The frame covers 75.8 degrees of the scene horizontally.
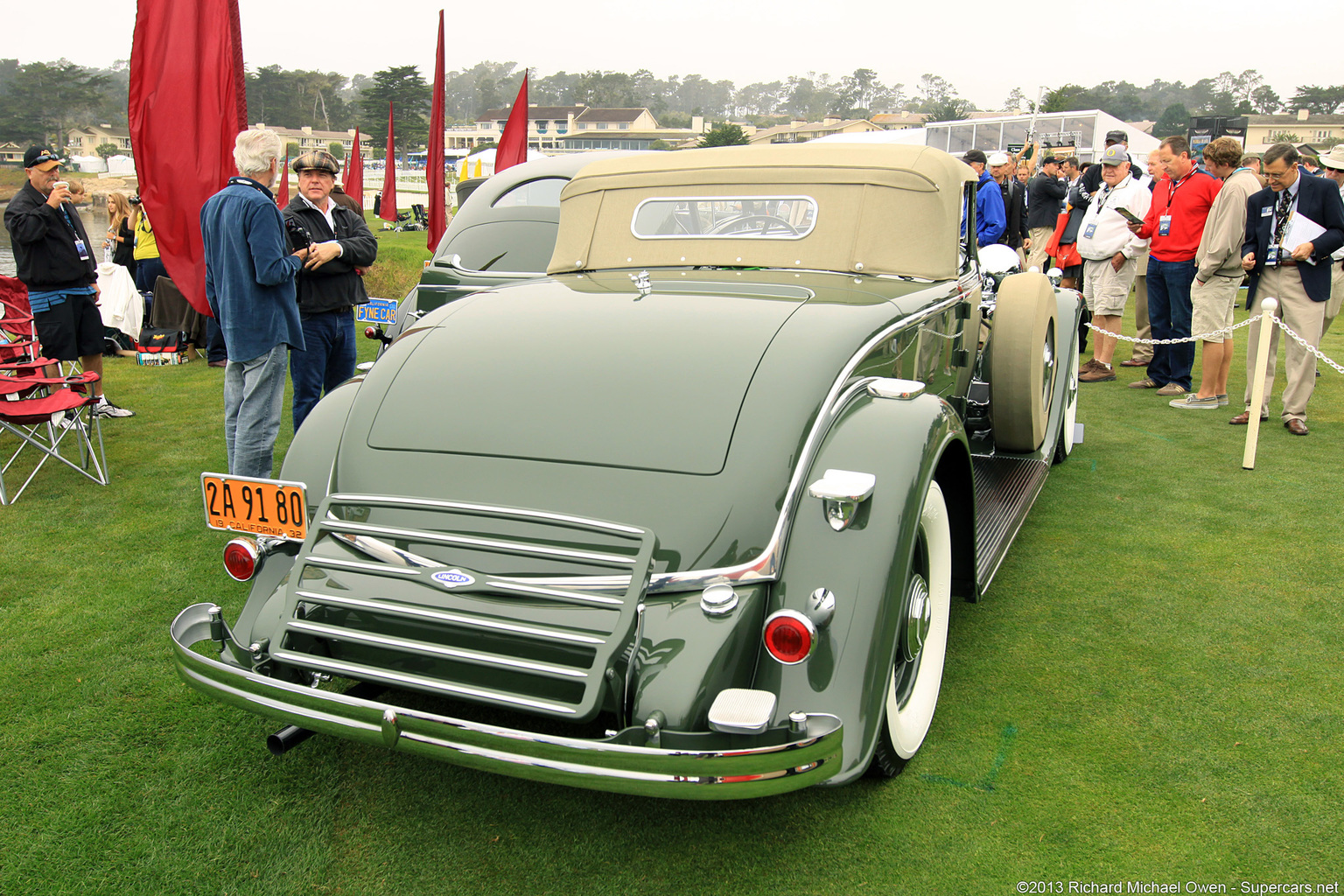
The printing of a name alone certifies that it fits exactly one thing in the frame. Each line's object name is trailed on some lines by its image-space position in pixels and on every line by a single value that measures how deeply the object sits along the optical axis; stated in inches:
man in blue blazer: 234.1
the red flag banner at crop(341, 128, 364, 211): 669.2
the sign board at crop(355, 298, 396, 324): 253.0
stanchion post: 220.8
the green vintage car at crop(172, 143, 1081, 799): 79.8
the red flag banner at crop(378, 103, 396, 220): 746.2
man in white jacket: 316.2
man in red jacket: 284.7
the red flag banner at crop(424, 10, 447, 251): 377.4
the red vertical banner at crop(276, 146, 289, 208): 622.8
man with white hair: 165.8
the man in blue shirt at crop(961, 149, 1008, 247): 341.7
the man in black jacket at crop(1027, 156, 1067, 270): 419.5
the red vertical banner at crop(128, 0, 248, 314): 185.0
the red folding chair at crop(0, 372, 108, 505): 200.8
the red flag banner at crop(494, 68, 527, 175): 394.6
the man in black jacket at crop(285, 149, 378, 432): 203.0
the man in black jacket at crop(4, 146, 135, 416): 242.4
